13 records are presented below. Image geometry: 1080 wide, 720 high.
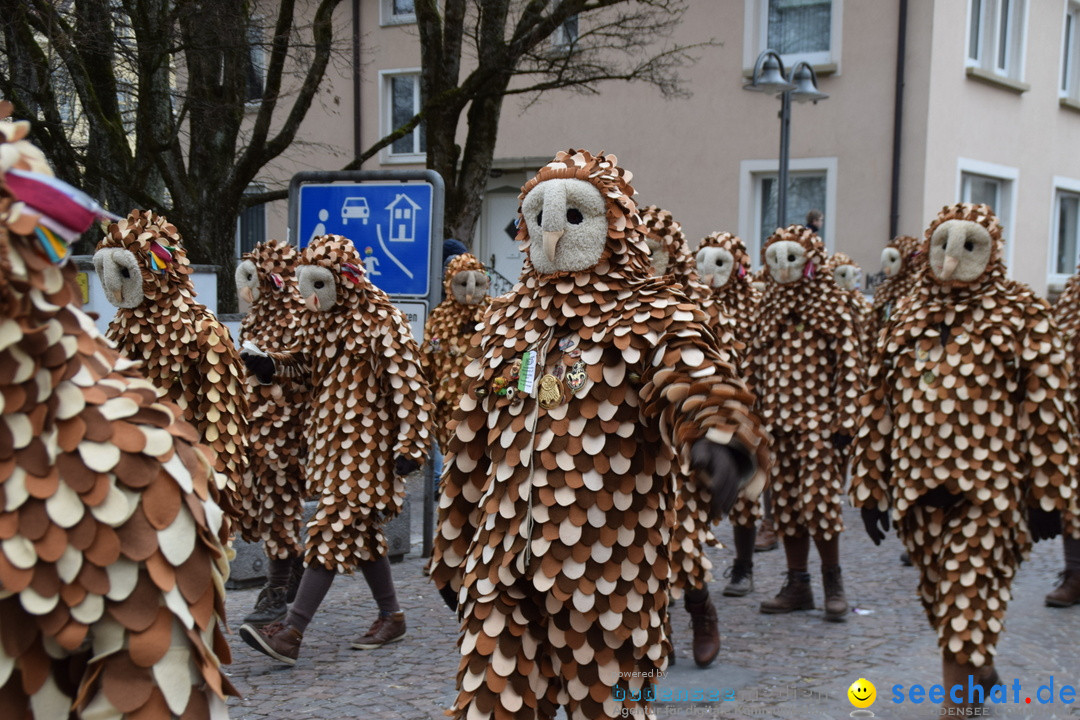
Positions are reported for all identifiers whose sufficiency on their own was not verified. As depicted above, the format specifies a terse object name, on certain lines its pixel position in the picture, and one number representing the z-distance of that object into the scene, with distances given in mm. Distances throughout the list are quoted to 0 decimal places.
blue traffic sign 7875
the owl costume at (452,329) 8219
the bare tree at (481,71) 12062
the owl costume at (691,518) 5105
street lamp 11125
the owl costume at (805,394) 6406
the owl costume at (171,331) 5055
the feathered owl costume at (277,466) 6211
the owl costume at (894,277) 9805
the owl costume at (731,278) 7312
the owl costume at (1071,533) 6633
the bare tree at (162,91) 9289
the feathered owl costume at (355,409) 5535
